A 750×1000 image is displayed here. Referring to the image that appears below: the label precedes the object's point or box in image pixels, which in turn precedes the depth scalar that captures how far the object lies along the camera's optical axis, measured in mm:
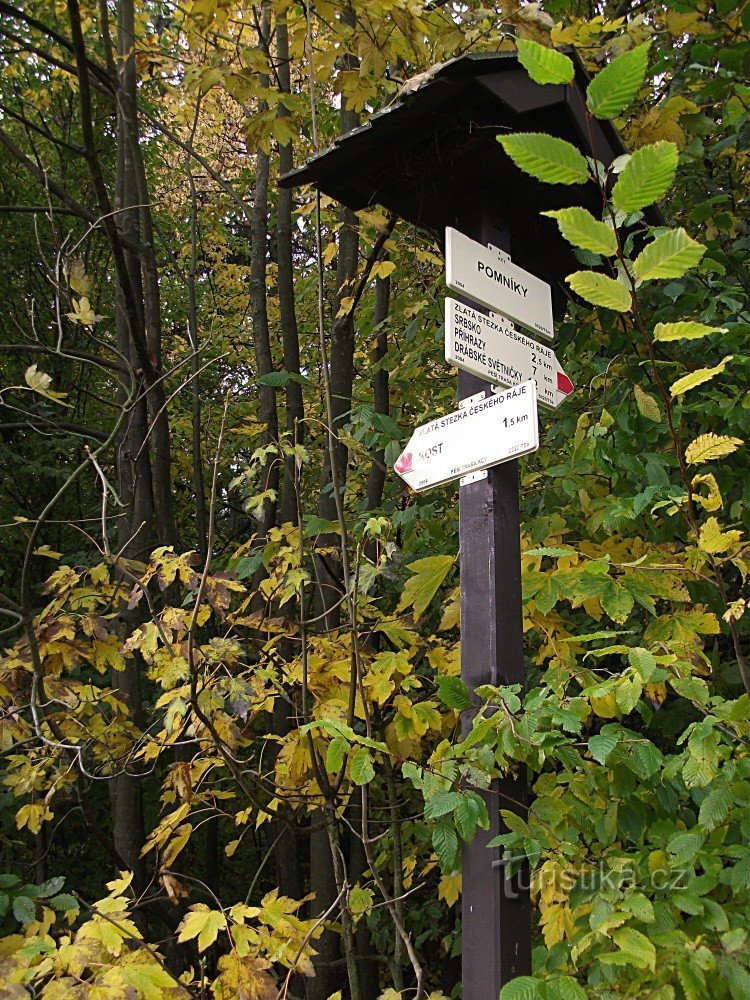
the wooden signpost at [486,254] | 1688
